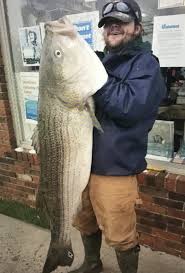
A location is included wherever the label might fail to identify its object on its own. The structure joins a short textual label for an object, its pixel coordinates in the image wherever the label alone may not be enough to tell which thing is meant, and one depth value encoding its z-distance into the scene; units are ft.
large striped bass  6.39
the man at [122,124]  7.04
